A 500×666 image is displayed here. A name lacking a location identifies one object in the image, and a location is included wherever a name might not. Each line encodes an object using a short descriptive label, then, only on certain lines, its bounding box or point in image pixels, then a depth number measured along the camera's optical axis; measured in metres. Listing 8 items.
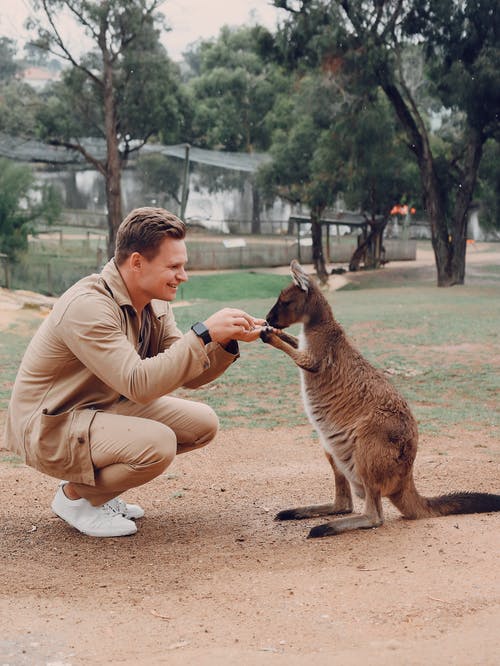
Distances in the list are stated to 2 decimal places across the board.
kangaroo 3.77
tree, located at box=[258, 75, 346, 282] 23.59
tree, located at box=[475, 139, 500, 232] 22.38
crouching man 3.40
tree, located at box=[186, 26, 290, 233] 37.38
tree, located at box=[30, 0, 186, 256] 24.77
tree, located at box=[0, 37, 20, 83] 58.38
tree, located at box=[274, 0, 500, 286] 18.42
